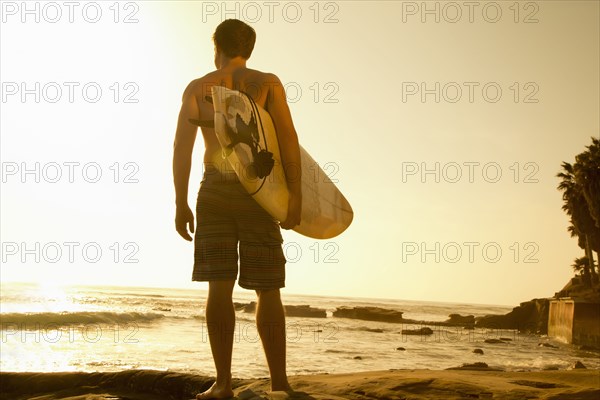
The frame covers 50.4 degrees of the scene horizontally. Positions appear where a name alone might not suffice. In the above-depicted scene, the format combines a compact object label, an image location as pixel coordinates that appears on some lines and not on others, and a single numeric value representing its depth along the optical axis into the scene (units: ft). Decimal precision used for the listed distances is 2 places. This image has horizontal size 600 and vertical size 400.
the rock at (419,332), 133.80
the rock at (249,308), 202.61
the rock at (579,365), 60.84
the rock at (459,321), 213.42
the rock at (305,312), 201.80
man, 12.65
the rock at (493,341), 119.31
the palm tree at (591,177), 139.54
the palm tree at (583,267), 173.47
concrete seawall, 124.06
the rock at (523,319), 185.49
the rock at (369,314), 201.16
